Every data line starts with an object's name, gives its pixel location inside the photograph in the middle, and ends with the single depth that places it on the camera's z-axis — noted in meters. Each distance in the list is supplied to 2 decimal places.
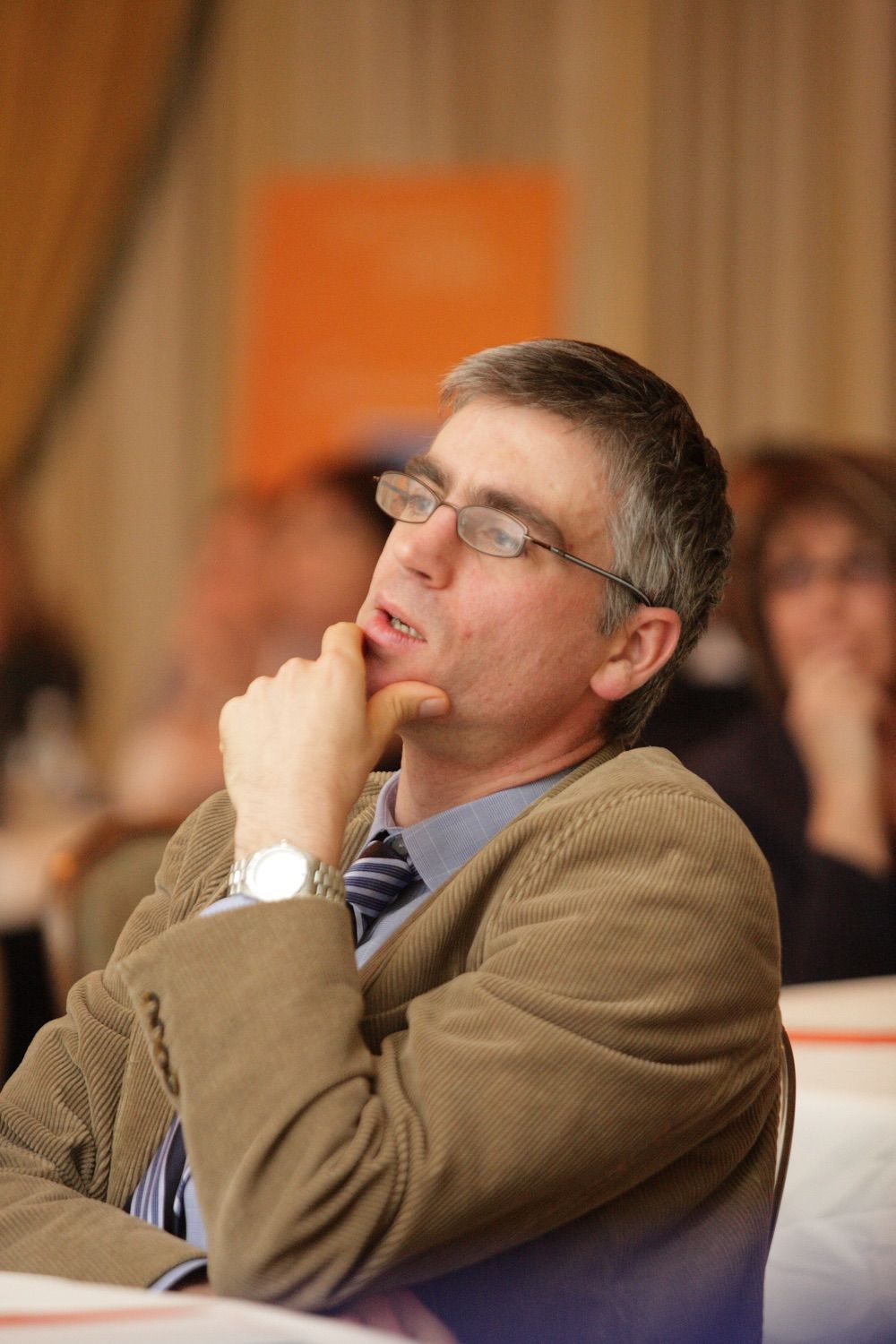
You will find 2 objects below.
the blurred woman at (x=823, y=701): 8.86
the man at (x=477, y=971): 5.15
